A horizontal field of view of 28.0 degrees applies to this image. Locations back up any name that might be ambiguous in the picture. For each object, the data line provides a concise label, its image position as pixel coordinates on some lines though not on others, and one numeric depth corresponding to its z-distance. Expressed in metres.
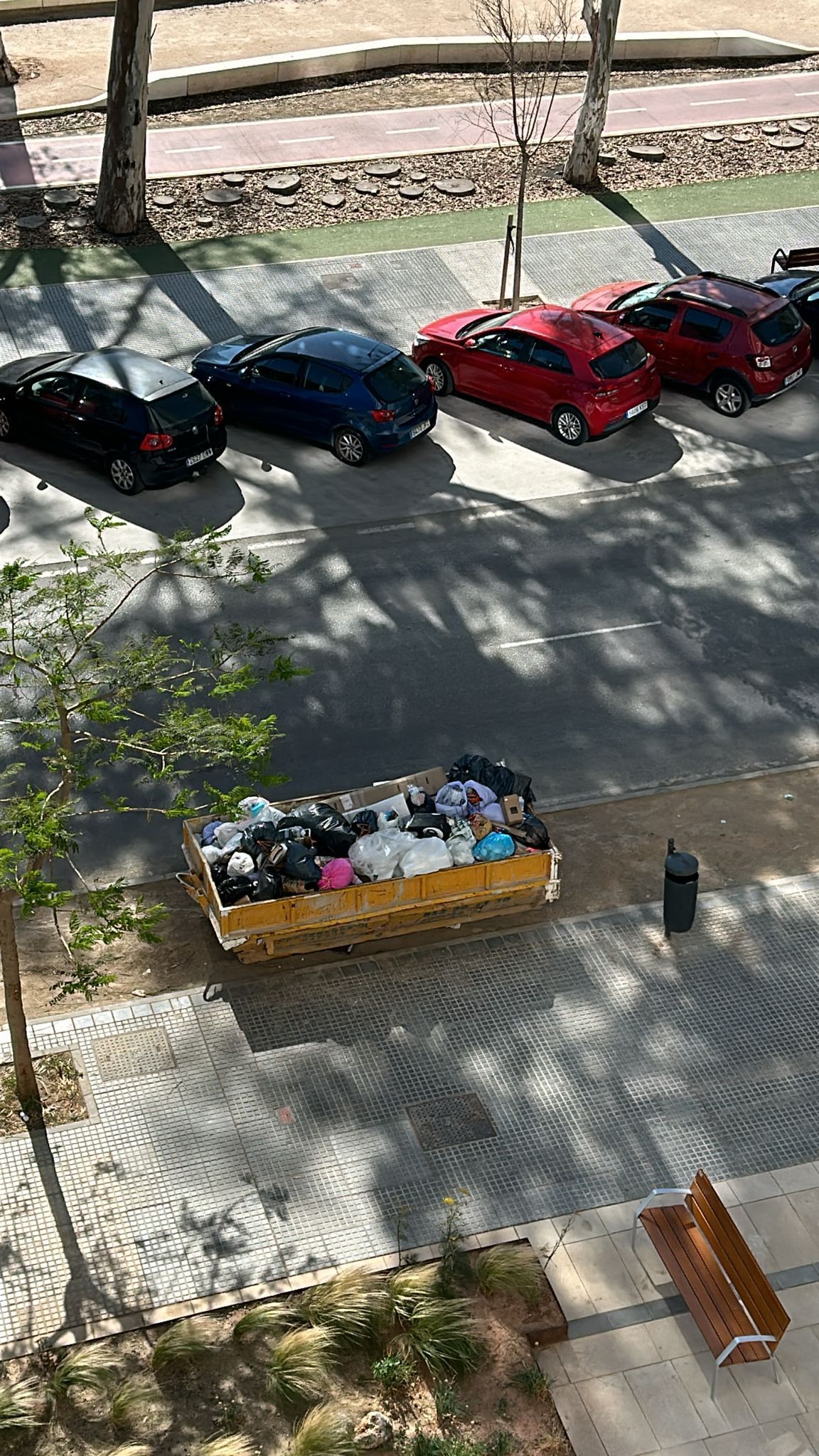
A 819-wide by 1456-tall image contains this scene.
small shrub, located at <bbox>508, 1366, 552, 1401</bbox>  10.13
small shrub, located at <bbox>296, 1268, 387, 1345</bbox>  10.33
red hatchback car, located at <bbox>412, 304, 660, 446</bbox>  21.12
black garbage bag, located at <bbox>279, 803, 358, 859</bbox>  13.45
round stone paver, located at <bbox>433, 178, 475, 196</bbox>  28.05
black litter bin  13.45
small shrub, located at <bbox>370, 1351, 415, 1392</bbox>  10.15
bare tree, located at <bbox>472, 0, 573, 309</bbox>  29.91
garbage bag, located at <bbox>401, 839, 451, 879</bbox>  13.26
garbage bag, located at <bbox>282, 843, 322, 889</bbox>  13.07
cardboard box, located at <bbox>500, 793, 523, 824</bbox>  13.95
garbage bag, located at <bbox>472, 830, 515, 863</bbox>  13.55
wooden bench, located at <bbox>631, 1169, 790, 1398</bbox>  10.09
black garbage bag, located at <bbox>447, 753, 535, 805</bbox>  14.31
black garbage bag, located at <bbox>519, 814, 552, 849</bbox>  13.87
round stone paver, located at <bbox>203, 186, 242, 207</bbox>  27.28
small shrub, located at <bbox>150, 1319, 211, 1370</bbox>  10.19
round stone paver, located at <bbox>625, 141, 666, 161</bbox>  29.53
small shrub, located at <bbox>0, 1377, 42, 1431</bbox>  9.75
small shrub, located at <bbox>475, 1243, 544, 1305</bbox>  10.64
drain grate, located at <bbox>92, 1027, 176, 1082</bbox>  12.44
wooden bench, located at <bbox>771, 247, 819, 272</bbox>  25.28
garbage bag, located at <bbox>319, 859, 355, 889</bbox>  13.14
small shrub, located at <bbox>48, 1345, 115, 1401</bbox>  10.05
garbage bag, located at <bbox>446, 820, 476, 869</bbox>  13.45
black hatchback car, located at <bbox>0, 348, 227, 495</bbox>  19.72
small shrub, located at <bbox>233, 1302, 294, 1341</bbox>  10.39
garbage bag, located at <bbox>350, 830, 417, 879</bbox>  13.29
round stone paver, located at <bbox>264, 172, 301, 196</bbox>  27.69
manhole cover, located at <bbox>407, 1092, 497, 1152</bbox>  11.98
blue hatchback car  20.61
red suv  21.94
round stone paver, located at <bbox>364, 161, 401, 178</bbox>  28.44
